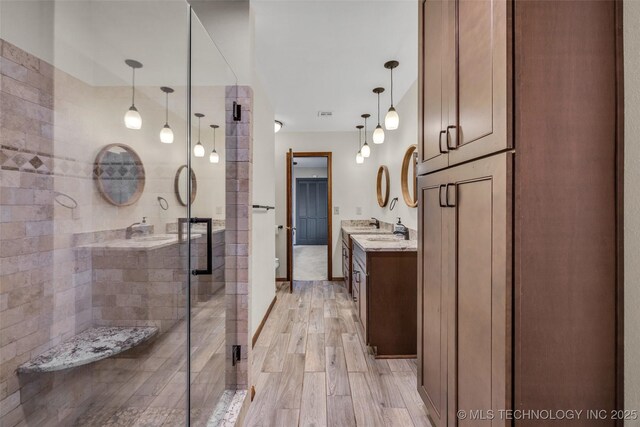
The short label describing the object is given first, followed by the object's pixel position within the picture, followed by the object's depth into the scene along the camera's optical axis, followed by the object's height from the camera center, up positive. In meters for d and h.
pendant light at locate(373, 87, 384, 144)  3.10 +0.87
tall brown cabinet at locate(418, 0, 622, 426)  0.85 +0.03
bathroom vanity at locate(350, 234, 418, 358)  2.30 -0.68
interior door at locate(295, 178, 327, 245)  9.43 +0.09
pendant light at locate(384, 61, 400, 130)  2.55 +0.87
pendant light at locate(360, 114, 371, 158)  3.94 +0.89
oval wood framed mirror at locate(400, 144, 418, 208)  3.09 +0.43
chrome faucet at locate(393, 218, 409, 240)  3.22 -0.18
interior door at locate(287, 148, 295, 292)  4.05 -0.11
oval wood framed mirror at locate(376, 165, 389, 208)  4.16 +0.44
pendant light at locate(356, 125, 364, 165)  4.31 +0.85
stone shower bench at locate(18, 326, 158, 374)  1.28 -0.66
